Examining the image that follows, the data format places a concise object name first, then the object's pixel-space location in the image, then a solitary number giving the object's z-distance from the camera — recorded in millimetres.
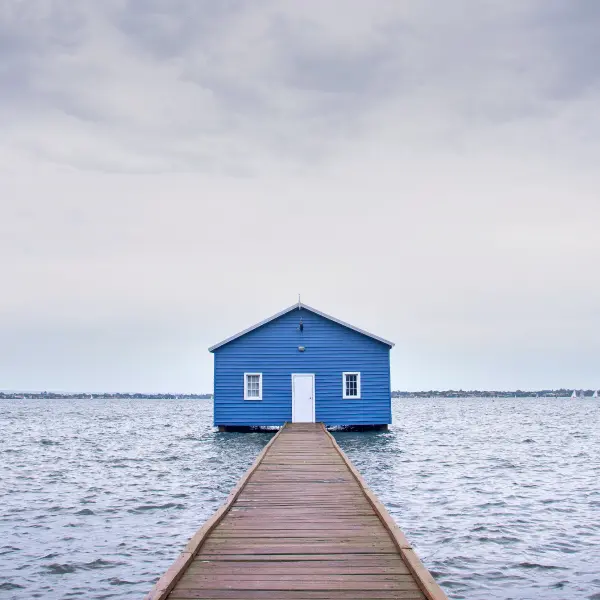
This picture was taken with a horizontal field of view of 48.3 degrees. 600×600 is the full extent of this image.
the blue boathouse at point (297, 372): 31125
